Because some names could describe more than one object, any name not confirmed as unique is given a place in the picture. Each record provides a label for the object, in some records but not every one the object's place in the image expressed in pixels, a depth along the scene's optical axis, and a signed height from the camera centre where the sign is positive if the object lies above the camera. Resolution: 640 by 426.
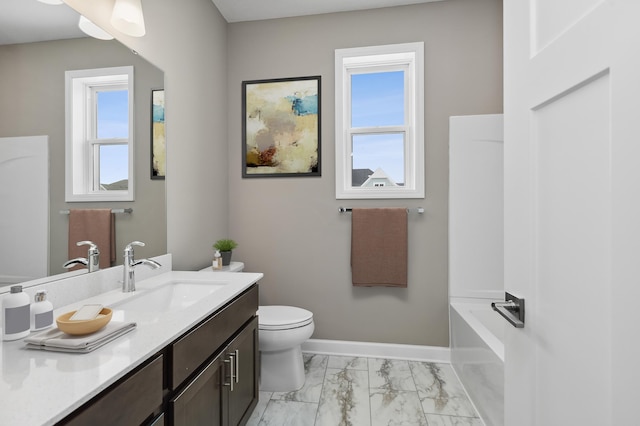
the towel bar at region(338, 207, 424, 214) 2.45 +0.01
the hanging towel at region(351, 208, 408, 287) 2.44 -0.28
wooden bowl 0.84 -0.31
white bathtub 1.59 -0.86
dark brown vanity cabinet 0.74 -0.54
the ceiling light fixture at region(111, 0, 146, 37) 1.50 +0.94
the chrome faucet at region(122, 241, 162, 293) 1.42 -0.26
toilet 1.95 -0.87
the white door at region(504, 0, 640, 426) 0.53 +0.00
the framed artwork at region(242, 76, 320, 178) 2.59 +0.69
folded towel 0.80 -0.34
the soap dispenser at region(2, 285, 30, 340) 0.88 -0.30
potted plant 2.34 -0.28
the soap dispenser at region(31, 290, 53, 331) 0.94 -0.31
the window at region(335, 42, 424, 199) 2.49 +0.71
